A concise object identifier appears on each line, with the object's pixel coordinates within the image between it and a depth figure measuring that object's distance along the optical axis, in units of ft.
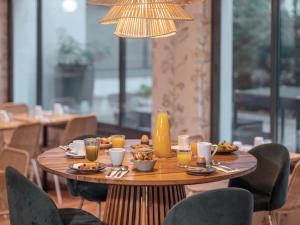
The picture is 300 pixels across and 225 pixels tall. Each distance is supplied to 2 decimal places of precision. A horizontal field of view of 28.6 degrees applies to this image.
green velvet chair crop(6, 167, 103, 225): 9.61
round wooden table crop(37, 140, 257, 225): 9.74
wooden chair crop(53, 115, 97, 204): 18.52
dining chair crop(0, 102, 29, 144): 22.13
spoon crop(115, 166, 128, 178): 9.73
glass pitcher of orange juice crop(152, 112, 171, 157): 11.23
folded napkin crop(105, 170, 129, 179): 9.58
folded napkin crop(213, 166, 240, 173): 10.05
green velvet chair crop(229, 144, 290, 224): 12.03
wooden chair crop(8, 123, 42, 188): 17.08
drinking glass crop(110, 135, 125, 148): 12.04
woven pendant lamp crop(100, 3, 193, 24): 10.70
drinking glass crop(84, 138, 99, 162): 10.62
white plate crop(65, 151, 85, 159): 11.13
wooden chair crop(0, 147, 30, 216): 12.37
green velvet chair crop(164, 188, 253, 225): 8.65
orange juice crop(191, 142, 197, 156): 11.46
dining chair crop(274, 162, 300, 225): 12.76
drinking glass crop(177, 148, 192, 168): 10.55
